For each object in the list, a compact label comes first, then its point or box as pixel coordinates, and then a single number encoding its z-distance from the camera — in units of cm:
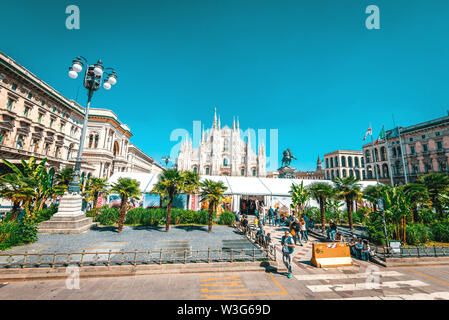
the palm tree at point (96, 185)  1811
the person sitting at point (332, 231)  1240
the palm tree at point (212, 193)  1475
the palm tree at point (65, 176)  1867
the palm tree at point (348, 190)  1582
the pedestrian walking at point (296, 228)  1220
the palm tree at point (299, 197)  1959
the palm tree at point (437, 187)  1545
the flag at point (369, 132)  2728
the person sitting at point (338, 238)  1090
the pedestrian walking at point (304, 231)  1354
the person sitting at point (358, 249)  975
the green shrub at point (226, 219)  1764
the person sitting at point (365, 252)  952
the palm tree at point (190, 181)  1490
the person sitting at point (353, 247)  1012
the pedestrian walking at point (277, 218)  1932
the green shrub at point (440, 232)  1176
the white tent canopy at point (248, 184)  2162
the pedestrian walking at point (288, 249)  738
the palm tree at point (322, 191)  1582
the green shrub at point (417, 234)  1133
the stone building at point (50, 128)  2483
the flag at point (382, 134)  2868
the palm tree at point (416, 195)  1326
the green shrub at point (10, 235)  903
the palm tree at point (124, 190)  1309
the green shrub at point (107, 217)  1590
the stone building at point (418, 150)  3769
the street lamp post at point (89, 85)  1270
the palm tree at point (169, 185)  1428
